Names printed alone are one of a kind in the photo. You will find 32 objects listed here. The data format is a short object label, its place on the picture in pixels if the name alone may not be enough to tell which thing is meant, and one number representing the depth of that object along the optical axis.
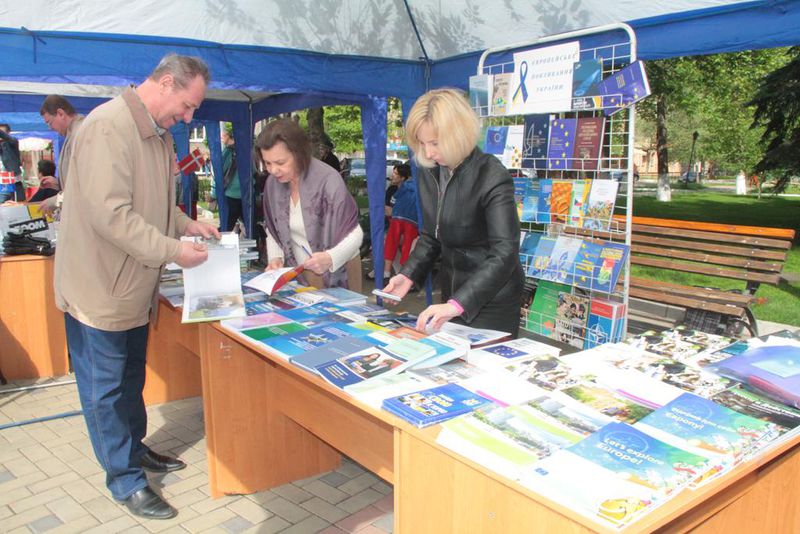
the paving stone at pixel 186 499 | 2.73
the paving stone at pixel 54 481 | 2.87
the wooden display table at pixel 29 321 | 4.16
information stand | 3.54
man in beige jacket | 2.10
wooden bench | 4.53
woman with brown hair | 2.73
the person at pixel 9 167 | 9.06
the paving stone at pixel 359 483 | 2.88
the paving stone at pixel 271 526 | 2.53
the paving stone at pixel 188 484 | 2.86
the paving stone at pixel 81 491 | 2.78
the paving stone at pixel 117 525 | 2.52
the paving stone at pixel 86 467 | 3.01
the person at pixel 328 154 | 8.57
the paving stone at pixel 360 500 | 2.72
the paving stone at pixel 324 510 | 2.64
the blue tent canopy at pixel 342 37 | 3.43
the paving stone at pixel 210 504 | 2.68
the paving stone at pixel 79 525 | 2.52
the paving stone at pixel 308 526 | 2.53
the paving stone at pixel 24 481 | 2.88
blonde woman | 2.06
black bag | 4.18
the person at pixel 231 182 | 8.77
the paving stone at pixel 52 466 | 3.02
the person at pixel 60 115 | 4.30
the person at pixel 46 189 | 7.17
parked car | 22.25
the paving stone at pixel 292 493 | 2.80
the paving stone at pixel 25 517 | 2.56
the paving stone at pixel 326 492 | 2.80
